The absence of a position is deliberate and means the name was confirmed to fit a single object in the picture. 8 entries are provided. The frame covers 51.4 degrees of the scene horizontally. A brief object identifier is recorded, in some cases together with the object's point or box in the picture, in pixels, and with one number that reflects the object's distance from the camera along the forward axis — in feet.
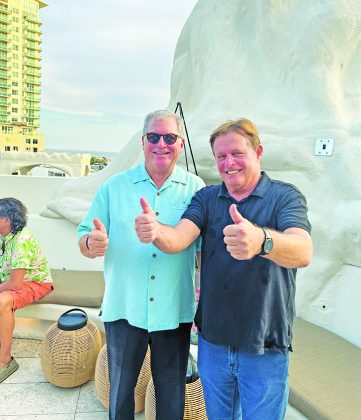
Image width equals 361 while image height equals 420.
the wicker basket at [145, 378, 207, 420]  5.67
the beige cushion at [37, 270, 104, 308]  9.08
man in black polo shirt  3.59
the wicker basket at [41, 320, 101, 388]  7.29
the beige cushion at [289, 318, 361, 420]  4.90
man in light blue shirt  4.25
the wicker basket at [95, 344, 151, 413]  6.65
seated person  7.78
